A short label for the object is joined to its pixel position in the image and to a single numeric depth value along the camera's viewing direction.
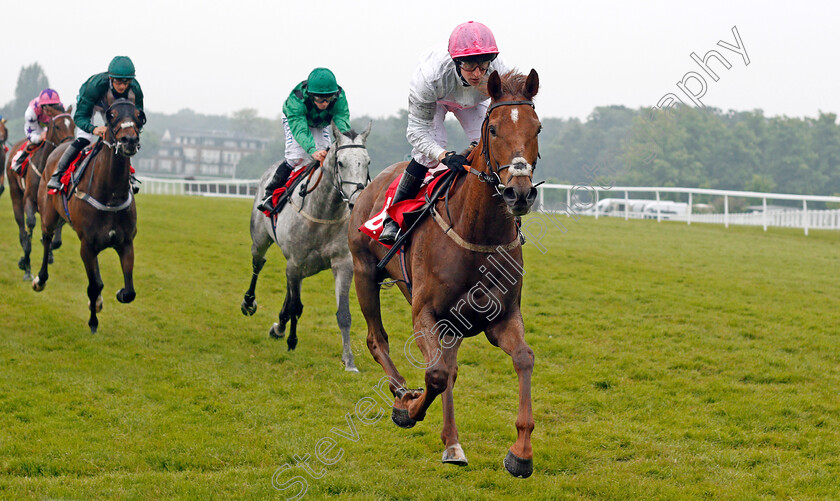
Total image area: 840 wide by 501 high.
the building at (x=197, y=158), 163.62
